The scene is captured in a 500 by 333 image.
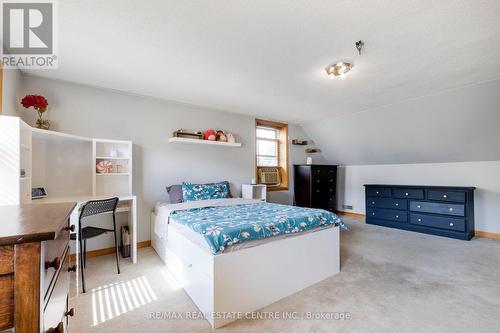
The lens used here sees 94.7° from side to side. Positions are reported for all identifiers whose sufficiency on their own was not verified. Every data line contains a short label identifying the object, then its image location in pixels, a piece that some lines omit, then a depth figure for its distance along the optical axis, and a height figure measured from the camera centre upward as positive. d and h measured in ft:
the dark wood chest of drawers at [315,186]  16.63 -1.30
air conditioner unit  16.21 -0.50
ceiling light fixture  8.05 +3.58
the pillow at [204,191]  11.46 -1.13
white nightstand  13.97 -1.39
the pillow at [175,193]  11.35 -1.18
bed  5.92 -2.54
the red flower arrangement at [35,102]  8.33 +2.52
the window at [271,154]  16.40 +1.14
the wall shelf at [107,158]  10.25 +0.55
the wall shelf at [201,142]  11.80 +1.50
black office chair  7.60 -1.42
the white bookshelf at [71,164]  7.71 +0.28
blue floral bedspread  6.13 -1.69
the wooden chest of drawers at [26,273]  1.86 -0.88
